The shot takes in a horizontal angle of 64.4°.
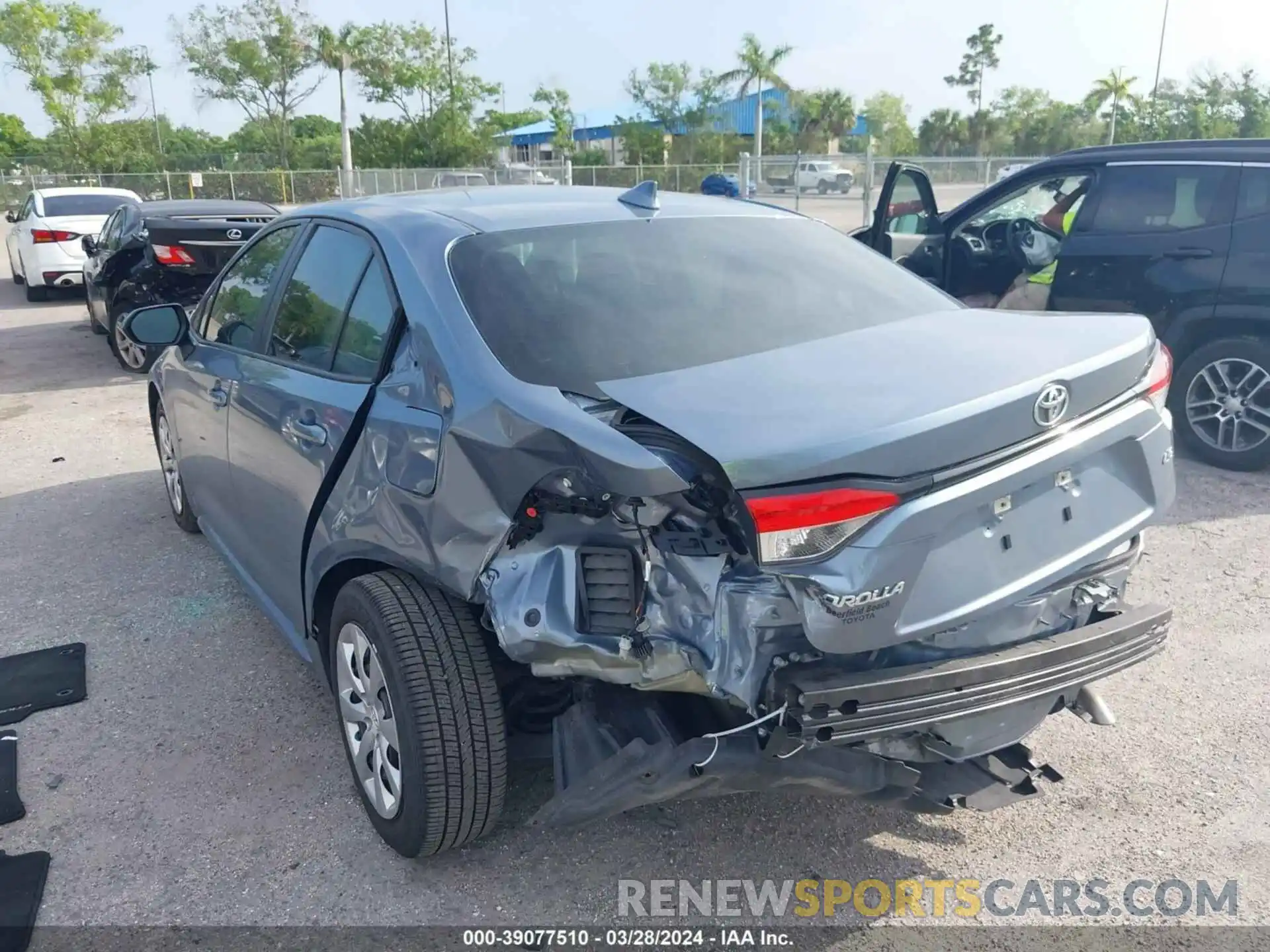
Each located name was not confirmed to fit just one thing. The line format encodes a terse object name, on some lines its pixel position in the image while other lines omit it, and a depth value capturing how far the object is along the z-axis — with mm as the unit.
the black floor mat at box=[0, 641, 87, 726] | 3723
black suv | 5785
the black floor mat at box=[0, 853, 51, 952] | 2568
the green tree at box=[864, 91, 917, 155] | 68625
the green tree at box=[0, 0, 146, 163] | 41562
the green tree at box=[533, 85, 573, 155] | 57219
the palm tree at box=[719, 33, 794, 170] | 51688
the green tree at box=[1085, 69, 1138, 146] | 60688
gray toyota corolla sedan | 2139
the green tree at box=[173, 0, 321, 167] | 46469
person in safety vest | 6957
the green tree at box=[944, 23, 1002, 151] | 70750
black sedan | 9180
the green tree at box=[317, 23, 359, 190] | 45500
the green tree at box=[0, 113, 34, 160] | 57344
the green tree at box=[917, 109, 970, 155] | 67438
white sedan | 13734
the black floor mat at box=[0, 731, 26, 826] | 3092
